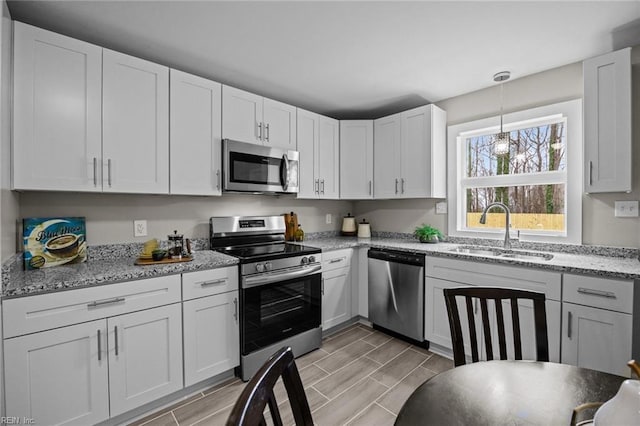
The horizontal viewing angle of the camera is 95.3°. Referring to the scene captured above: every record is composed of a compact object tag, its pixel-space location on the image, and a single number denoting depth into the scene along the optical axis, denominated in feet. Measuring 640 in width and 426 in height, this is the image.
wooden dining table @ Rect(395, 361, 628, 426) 2.46
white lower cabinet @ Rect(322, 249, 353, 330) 9.04
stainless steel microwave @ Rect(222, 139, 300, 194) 7.90
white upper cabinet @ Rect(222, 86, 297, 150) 7.98
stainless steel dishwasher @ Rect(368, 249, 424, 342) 8.47
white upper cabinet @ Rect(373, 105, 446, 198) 9.48
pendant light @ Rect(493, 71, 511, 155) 7.59
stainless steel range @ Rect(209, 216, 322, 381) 6.98
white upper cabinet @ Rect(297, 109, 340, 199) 9.87
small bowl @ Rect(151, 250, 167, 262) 6.45
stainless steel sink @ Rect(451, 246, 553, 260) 7.69
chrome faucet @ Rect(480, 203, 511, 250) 8.24
